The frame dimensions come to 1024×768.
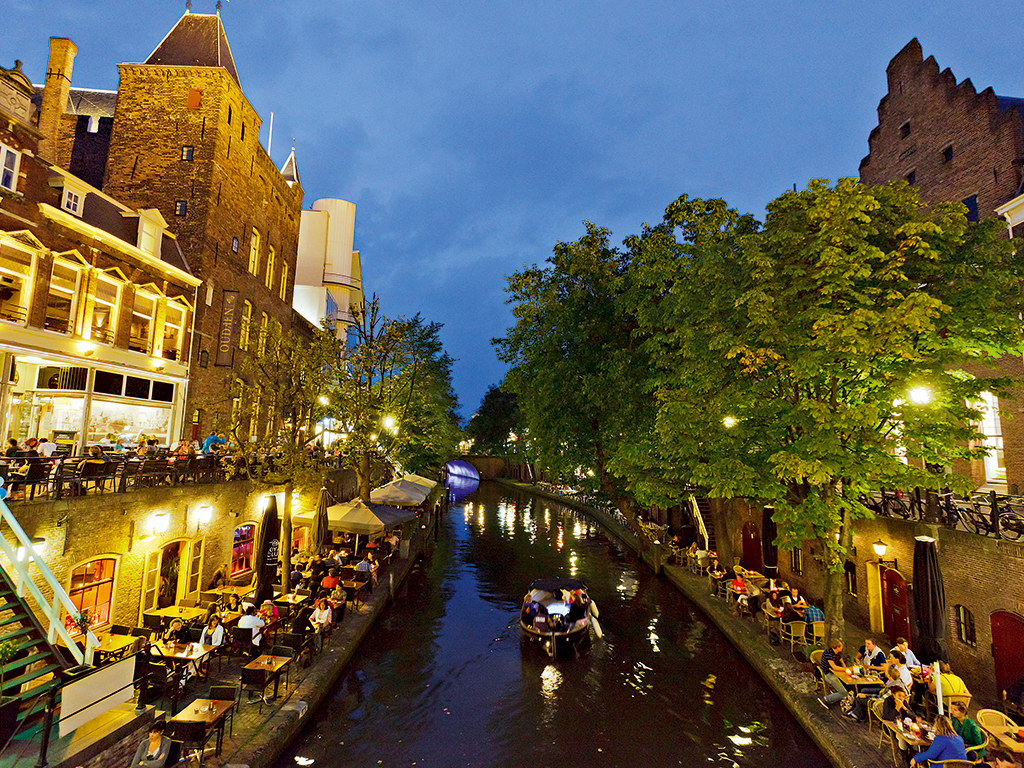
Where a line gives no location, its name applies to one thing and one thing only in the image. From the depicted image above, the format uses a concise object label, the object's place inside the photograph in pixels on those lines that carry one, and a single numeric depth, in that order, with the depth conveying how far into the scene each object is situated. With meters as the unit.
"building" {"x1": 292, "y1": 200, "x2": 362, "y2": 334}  41.94
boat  15.73
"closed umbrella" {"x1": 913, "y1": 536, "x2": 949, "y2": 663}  11.12
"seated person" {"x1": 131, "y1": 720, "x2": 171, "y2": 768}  7.31
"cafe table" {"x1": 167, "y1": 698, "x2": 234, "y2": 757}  8.07
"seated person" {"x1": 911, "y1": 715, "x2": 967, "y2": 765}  8.04
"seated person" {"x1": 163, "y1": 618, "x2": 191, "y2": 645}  11.65
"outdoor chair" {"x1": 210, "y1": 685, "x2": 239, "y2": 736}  9.14
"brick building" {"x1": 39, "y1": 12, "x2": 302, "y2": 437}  21.67
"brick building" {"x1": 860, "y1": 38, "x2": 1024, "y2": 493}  17.20
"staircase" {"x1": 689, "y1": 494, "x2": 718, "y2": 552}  26.50
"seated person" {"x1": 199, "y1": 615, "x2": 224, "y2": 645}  11.64
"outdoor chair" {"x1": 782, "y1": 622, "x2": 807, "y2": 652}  14.06
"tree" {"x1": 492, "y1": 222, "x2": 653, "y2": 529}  21.97
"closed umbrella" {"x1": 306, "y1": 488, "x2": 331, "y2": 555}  18.30
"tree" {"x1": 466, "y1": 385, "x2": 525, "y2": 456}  86.77
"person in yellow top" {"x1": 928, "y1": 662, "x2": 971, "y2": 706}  9.85
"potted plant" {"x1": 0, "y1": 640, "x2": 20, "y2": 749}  6.82
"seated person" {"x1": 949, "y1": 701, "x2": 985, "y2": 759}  8.62
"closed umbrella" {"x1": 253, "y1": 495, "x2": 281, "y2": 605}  14.61
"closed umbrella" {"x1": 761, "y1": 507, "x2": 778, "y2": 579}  23.16
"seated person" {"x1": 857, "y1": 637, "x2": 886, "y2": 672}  11.41
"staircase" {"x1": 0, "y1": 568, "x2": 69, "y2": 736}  7.35
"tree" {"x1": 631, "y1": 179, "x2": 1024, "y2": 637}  11.08
